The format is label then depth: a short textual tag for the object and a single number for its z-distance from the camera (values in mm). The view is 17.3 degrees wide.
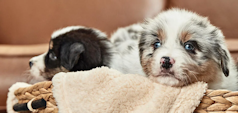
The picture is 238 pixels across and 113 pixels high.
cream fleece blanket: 1005
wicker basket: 983
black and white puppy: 1155
